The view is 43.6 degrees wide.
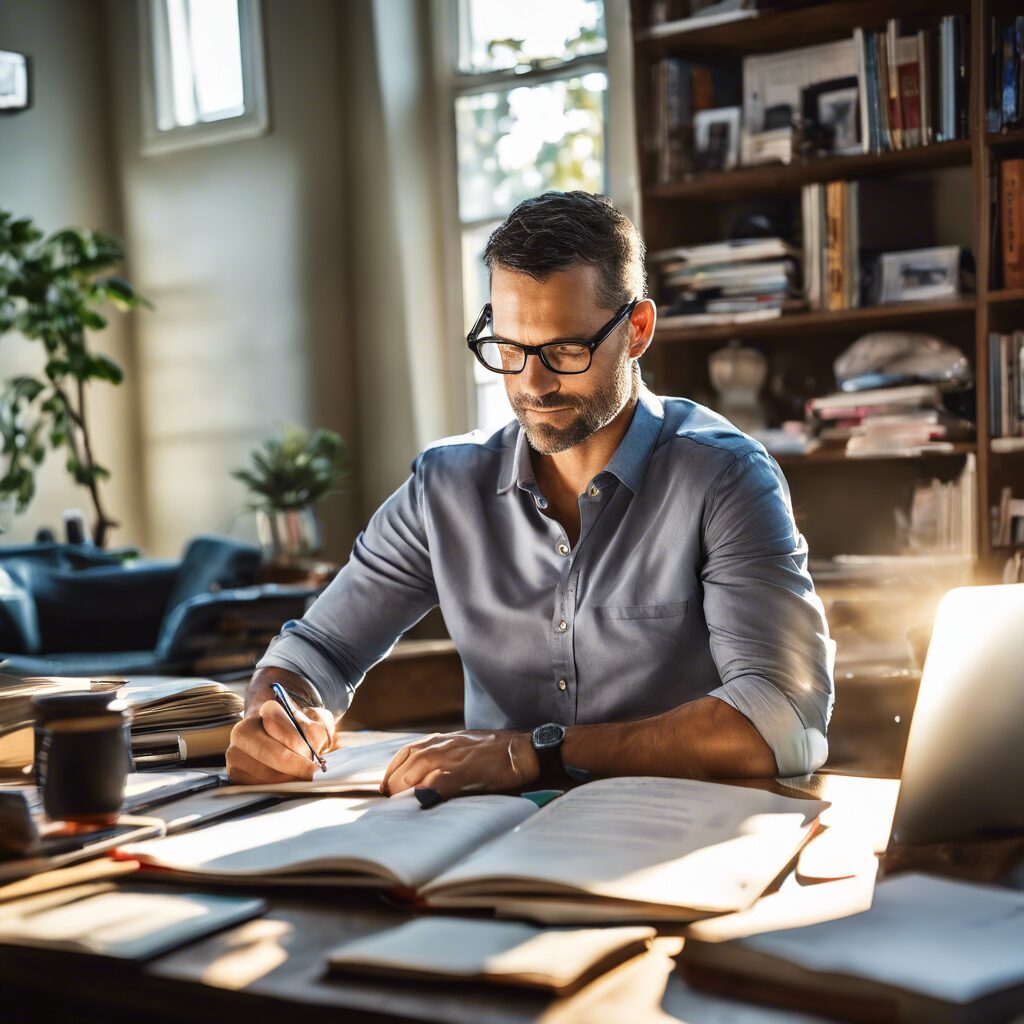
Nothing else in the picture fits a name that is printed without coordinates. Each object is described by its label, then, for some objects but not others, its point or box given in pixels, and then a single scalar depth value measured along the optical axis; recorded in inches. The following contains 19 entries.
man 59.7
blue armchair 169.2
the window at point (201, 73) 212.7
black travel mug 43.3
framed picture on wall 197.9
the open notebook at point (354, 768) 50.9
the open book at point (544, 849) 35.5
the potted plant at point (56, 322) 191.6
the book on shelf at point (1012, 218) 127.2
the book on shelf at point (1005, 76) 125.6
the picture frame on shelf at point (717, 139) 145.0
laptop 40.9
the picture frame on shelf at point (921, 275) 133.4
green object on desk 48.0
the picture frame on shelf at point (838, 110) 138.2
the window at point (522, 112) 184.1
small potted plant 188.4
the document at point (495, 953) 30.5
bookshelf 128.2
